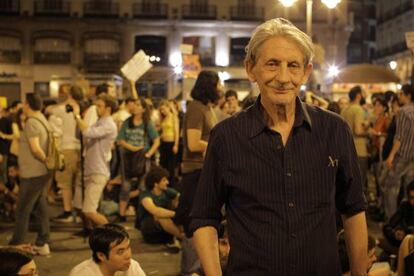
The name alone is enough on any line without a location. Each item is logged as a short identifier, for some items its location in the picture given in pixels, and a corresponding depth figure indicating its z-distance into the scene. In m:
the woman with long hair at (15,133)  11.50
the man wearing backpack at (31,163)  7.55
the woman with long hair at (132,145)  9.94
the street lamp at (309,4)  15.21
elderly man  2.56
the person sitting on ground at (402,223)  6.89
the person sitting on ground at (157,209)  7.98
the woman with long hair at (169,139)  12.44
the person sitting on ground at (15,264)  3.78
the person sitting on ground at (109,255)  4.89
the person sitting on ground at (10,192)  10.40
